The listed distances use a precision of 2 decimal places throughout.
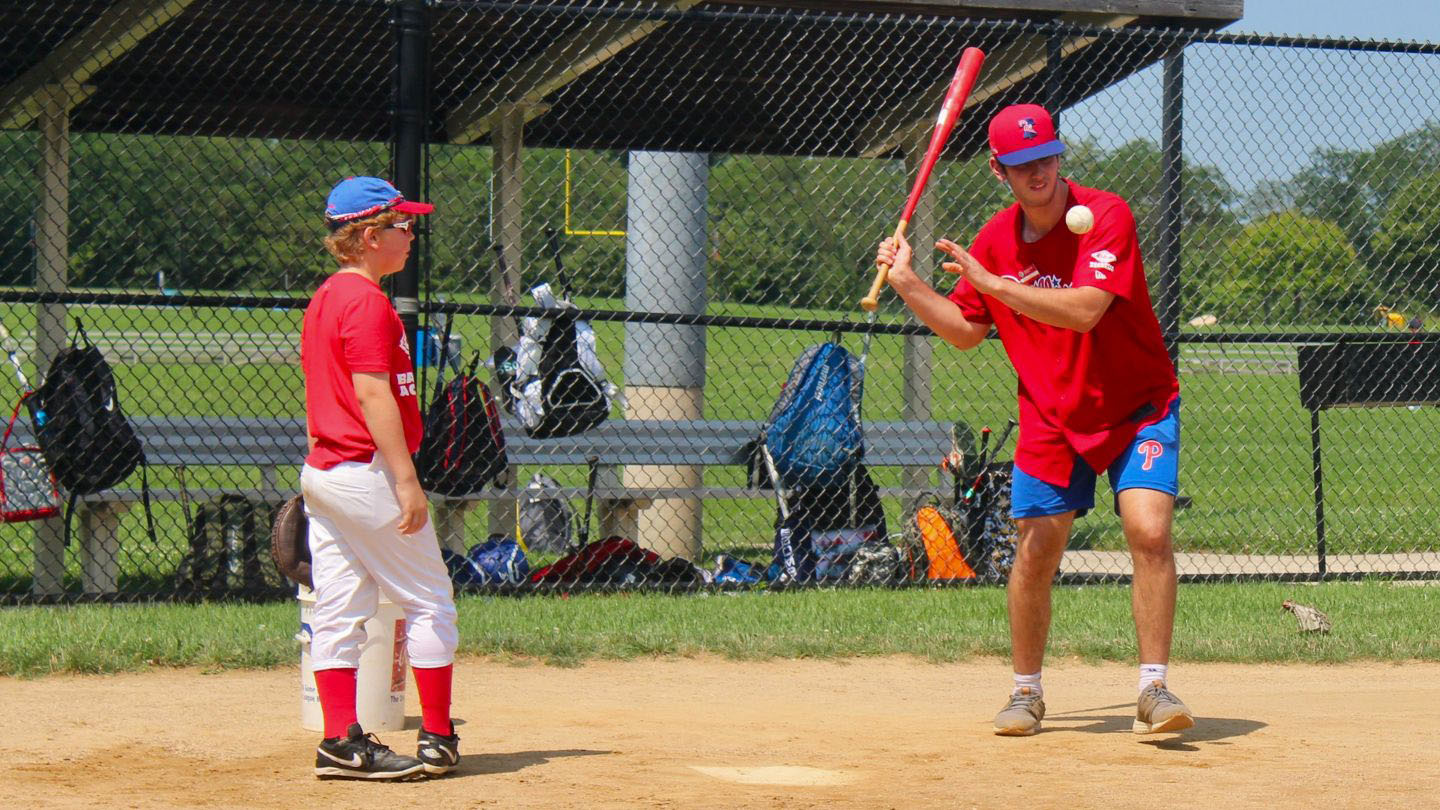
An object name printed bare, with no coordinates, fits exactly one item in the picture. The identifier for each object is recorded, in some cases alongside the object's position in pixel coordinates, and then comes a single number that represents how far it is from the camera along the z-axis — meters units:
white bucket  9.10
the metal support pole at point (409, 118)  13.37
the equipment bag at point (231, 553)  14.15
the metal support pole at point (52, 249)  15.36
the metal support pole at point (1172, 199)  15.13
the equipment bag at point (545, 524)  18.37
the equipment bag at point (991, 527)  15.87
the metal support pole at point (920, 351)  18.03
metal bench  15.35
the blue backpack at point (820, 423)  16.33
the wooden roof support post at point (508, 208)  17.48
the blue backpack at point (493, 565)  14.84
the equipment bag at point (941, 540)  15.82
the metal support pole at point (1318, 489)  15.91
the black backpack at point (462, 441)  14.57
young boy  7.72
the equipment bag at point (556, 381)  16.22
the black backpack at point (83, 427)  14.52
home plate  7.94
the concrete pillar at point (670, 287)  18.30
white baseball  8.87
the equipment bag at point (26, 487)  14.34
